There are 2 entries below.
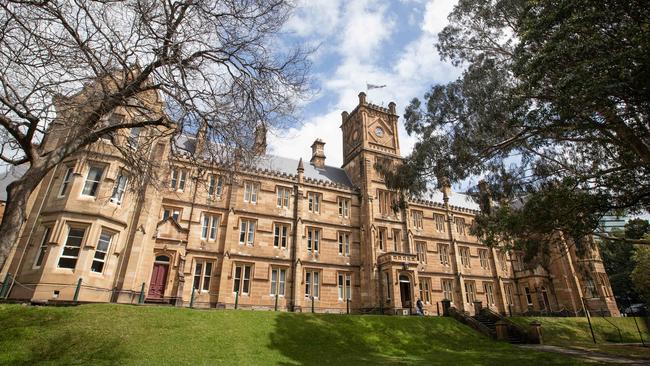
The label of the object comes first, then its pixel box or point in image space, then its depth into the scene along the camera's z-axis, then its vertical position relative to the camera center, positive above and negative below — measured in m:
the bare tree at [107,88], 7.21 +4.80
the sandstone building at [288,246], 17.39 +4.30
